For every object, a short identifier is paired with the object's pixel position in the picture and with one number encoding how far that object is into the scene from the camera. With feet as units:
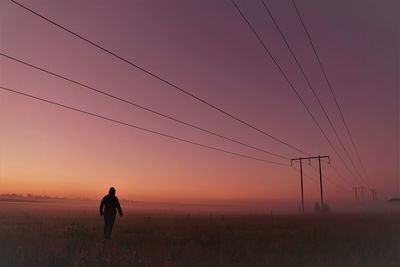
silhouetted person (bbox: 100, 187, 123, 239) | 47.44
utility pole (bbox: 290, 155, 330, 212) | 197.97
